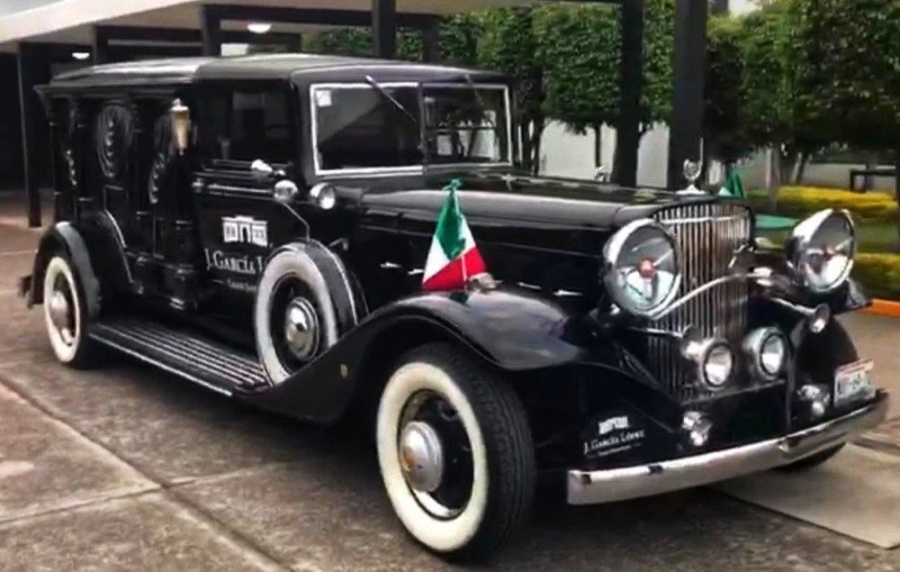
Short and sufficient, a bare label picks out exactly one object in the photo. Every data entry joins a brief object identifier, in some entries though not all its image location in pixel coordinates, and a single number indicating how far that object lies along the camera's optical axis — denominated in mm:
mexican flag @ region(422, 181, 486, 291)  4141
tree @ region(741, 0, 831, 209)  9953
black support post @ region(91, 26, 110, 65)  13414
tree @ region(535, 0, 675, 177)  13195
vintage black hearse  3939
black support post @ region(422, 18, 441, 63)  12250
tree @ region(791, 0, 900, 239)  8867
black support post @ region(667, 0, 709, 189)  7742
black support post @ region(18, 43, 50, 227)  15195
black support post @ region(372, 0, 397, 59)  9164
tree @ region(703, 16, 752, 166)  13141
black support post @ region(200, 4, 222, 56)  10617
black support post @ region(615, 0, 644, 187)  9500
